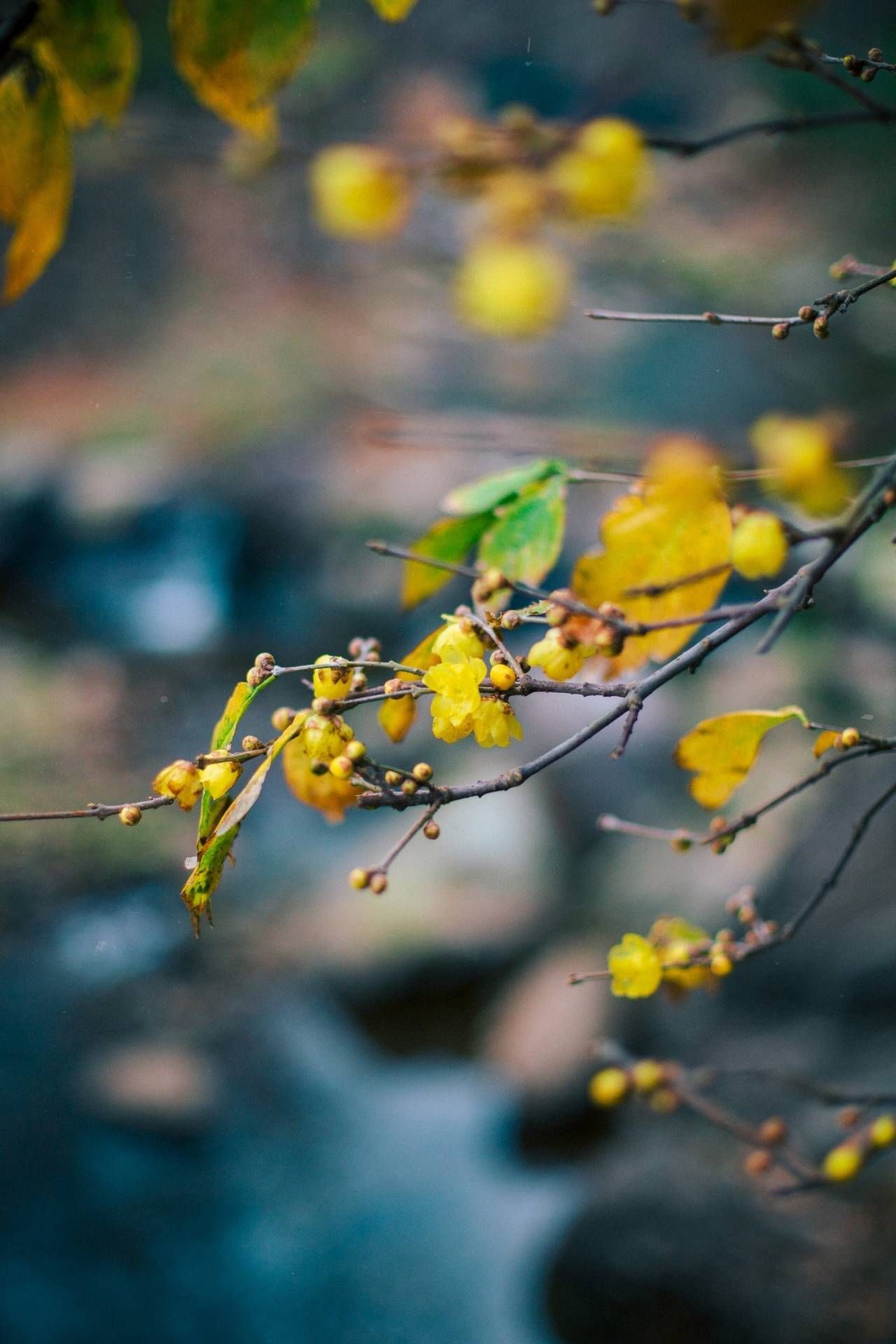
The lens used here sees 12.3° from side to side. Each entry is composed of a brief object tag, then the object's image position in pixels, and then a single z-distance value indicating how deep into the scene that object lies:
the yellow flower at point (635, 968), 1.21
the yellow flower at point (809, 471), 1.17
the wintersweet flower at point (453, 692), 1.15
